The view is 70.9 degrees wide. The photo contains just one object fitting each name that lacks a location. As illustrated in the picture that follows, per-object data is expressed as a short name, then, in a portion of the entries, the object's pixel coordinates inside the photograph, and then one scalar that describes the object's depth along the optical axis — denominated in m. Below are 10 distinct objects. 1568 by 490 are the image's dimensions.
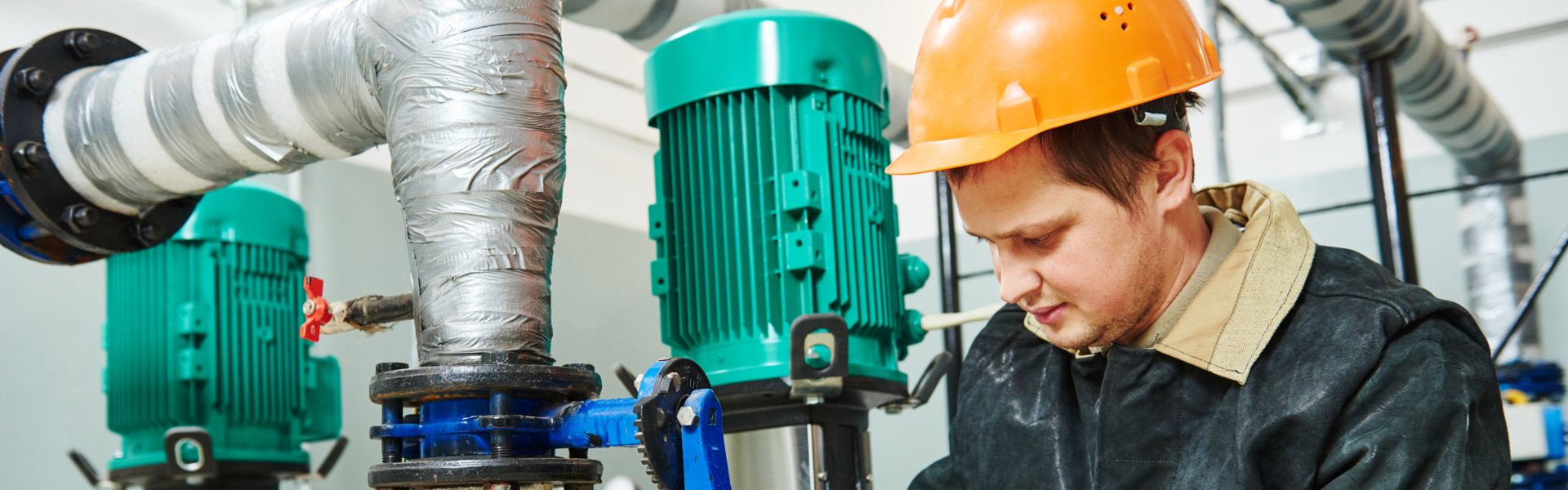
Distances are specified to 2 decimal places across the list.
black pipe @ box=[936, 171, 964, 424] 2.66
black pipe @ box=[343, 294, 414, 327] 1.22
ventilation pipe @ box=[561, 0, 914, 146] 1.98
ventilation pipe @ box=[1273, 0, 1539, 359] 3.00
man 0.91
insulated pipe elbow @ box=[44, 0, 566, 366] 1.10
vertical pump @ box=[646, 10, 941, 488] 1.46
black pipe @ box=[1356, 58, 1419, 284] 2.10
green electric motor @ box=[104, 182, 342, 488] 2.03
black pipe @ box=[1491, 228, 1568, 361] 2.60
